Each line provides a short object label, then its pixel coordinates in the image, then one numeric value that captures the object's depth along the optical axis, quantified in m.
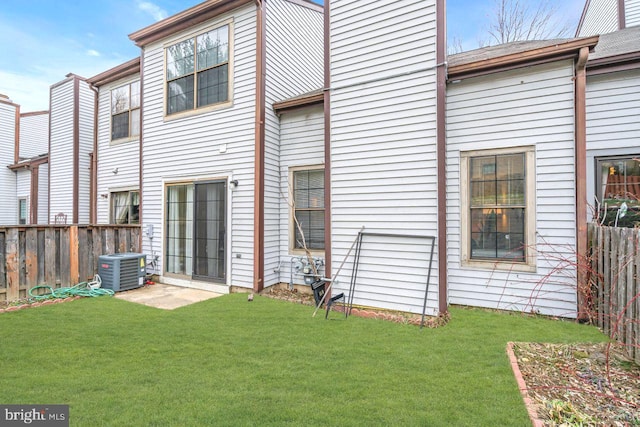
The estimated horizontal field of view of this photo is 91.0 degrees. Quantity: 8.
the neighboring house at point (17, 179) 12.06
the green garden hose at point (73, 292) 5.41
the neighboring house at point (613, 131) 4.12
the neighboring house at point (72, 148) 9.68
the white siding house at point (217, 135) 5.93
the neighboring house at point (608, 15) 6.73
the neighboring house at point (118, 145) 8.02
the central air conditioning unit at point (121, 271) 6.02
